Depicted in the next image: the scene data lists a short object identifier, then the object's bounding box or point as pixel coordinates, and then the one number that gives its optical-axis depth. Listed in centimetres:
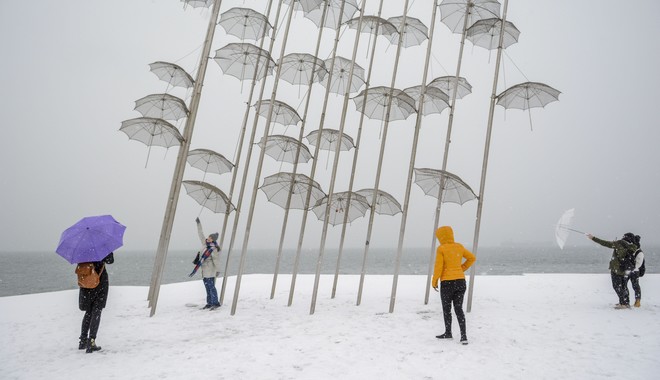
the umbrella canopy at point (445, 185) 917
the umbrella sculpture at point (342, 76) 1250
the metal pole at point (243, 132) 1070
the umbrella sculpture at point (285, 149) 1059
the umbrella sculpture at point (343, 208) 1105
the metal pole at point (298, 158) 1009
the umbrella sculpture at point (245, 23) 1073
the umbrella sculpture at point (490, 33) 984
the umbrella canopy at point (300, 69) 1130
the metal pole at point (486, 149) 893
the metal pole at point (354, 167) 1064
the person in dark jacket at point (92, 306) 636
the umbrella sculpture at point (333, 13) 1120
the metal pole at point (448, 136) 963
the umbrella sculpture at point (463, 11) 1056
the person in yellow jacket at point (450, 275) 645
